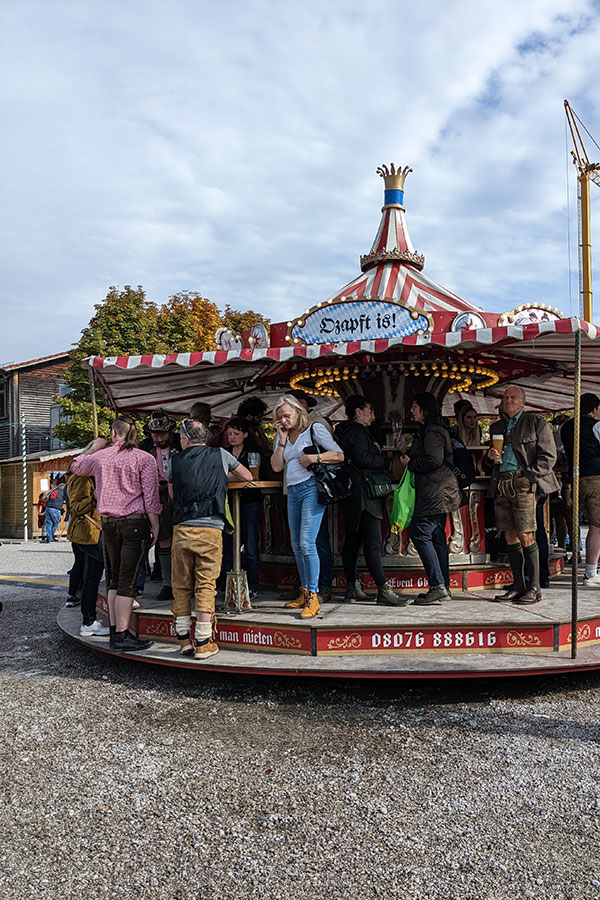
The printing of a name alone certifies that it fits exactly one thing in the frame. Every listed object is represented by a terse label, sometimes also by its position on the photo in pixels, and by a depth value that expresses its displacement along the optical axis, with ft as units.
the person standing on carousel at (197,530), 16.08
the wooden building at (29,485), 78.07
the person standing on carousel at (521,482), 18.74
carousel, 16.12
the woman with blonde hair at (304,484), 17.61
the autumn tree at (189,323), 88.43
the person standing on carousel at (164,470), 21.62
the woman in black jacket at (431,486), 19.12
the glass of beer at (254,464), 20.24
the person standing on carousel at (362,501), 19.03
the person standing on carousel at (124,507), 17.35
